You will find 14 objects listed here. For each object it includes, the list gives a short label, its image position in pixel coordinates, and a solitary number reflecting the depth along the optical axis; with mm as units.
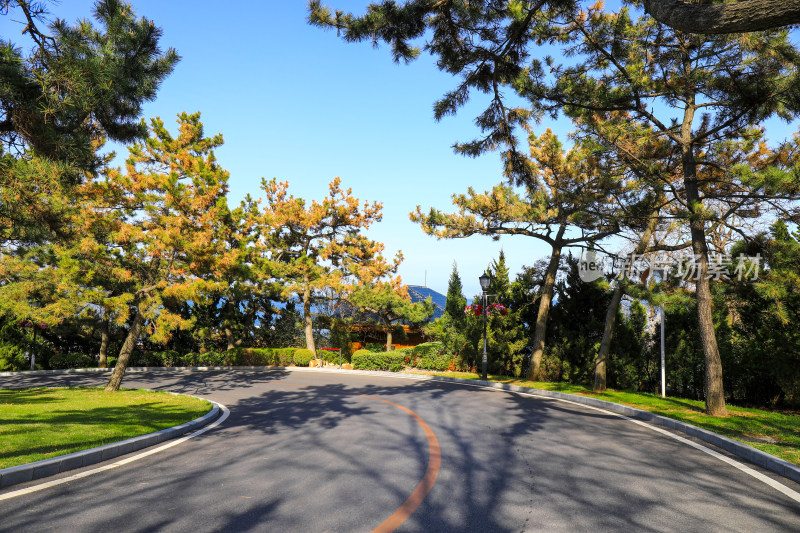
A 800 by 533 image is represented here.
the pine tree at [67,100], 5758
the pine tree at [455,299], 26391
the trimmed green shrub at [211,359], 24047
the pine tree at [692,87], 8469
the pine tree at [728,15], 3676
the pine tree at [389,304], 24156
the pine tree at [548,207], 14422
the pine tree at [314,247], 24266
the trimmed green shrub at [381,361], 22062
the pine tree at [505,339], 18266
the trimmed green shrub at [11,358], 19531
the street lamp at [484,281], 16578
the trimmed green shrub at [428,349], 22312
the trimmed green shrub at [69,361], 21672
